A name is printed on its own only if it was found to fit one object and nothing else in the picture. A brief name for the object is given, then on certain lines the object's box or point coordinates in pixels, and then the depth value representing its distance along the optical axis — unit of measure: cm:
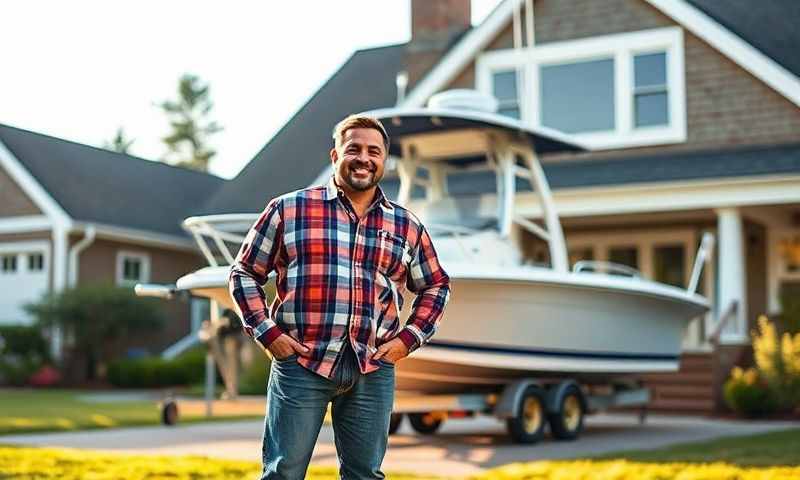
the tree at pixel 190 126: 6412
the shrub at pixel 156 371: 2297
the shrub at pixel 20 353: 2356
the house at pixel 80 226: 2472
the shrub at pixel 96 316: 2370
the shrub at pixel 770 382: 1414
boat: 994
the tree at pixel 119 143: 6350
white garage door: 2492
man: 414
